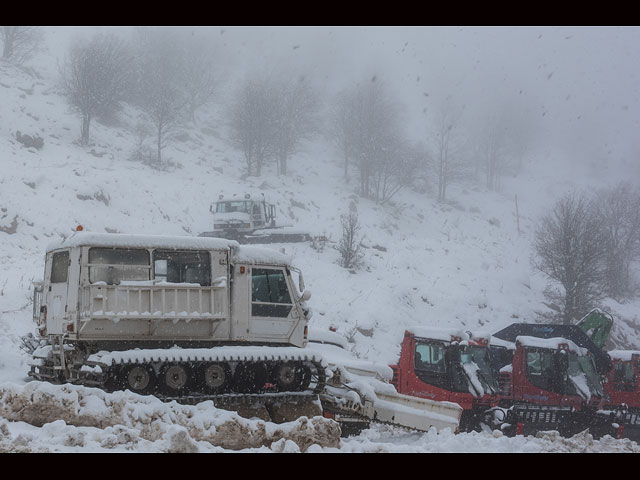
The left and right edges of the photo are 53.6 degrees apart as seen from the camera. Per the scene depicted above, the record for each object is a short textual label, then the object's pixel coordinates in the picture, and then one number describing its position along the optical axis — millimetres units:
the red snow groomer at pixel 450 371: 15609
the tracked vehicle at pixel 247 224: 31922
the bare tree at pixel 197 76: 62906
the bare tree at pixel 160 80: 51781
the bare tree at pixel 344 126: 58062
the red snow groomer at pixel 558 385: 17078
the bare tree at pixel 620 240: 36656
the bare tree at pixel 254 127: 52250
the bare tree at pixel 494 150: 70456
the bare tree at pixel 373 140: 55625
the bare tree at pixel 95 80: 44281
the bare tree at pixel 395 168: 56062
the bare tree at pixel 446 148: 62312
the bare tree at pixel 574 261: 31938
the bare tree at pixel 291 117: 54156
